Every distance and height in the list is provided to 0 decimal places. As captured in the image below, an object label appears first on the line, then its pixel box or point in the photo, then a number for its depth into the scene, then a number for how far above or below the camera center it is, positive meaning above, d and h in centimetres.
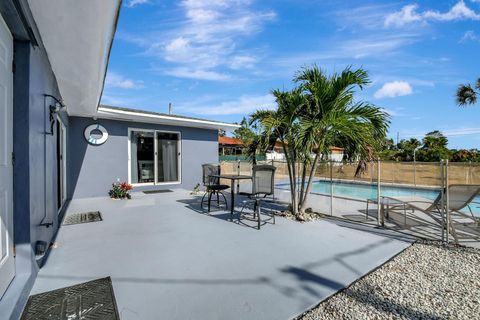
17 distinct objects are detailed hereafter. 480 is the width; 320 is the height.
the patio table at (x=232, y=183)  503 -49
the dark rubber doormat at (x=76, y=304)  189 -120
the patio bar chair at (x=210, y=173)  638 -37
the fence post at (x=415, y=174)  1111 -75
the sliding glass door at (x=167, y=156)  859 +11
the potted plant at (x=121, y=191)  709 -93
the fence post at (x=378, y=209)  456 -96
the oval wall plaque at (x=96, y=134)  726 +77
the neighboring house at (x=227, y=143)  2661 +172
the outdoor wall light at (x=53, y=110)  349 +73
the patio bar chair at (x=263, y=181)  478 -44
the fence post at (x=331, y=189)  541 -68
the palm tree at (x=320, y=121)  434 +70
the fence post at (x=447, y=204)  367 -70
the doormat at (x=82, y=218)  461 -115
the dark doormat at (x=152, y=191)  796 -106
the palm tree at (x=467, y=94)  1508 +399
